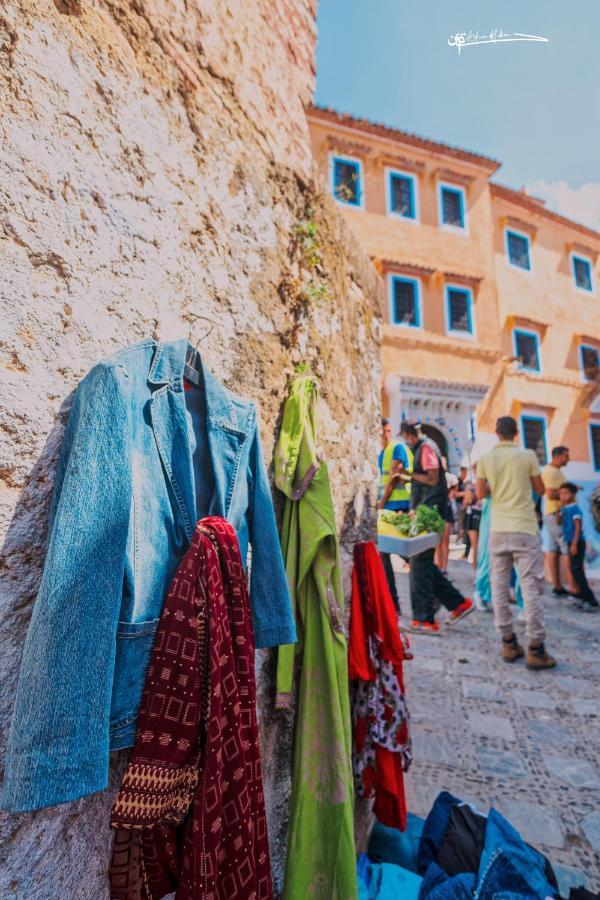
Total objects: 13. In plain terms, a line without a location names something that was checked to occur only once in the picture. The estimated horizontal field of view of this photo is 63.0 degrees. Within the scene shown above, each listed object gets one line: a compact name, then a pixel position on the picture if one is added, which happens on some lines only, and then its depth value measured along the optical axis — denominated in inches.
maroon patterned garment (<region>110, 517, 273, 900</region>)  43.5
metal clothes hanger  54.8
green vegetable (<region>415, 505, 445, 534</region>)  172.7
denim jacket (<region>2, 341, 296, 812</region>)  35.3
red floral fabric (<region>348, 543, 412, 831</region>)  86.0
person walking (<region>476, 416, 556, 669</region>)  167.9
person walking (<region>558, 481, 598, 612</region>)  243.8
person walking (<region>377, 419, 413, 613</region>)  204.1
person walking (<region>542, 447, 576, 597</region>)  258.7
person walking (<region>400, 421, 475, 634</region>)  201.8
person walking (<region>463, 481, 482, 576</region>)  319.5
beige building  529.0
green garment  68.0
